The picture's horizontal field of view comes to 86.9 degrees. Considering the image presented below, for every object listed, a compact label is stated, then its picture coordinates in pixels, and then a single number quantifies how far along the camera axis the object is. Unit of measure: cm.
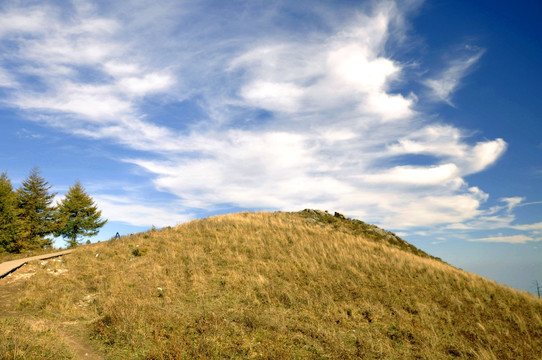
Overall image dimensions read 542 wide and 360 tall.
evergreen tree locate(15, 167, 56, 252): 3488
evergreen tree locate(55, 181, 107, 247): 3872
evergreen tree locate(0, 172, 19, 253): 3069
